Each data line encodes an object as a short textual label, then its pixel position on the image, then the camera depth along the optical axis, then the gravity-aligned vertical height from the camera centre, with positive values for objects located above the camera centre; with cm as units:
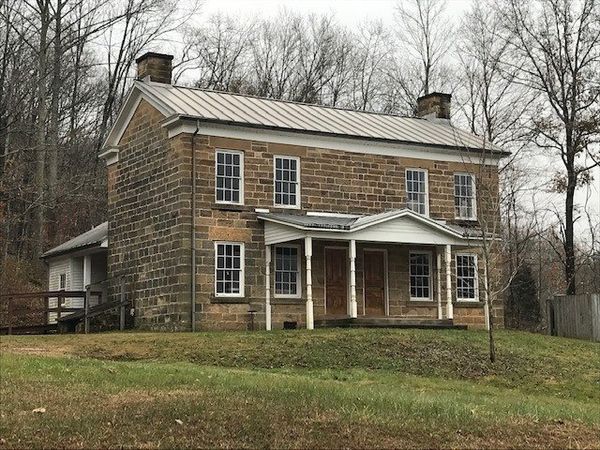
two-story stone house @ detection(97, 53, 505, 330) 2617 +320
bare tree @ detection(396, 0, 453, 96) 5029 +1355
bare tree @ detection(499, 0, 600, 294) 3594 +835
